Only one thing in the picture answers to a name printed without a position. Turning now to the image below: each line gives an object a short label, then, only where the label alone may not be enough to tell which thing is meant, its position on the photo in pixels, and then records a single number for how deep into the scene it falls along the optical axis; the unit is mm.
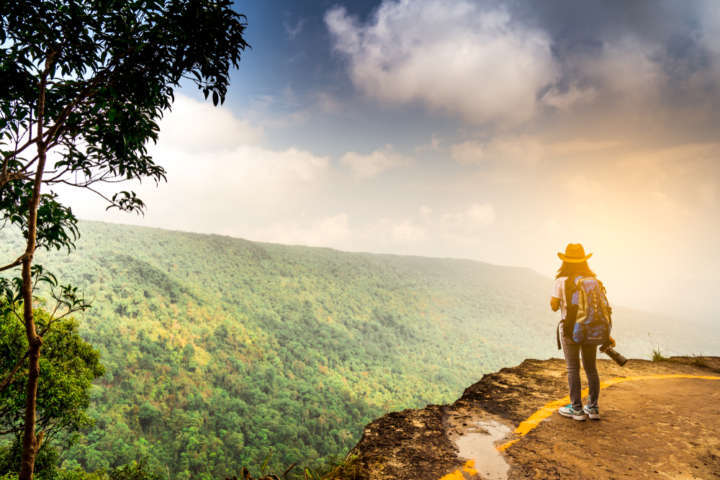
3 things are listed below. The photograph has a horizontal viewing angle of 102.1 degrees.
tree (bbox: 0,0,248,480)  2969
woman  3271
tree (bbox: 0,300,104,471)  7410
